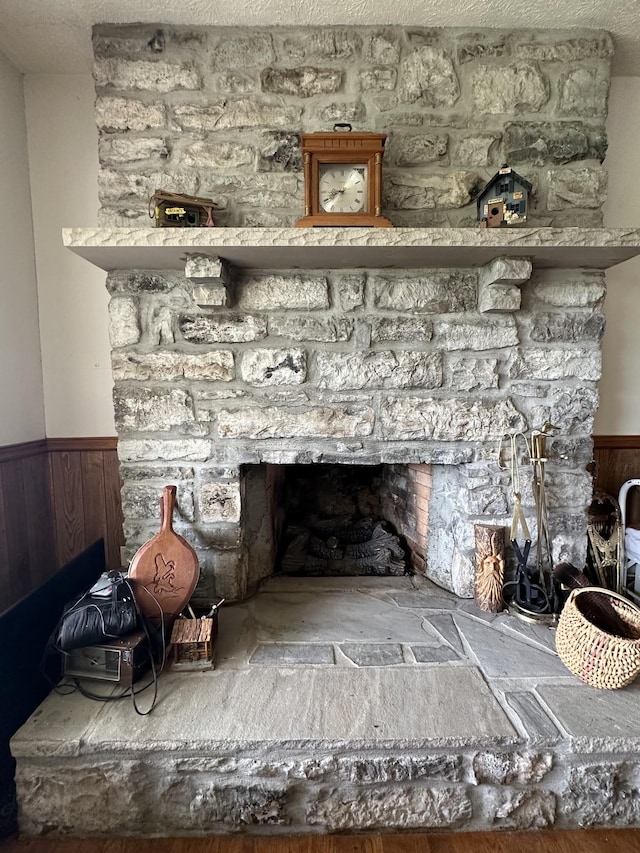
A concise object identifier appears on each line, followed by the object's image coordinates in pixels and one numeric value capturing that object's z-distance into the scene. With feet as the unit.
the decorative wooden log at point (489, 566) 5.40
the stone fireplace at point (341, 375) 5.21
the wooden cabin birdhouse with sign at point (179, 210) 4.63
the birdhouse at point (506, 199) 4.63
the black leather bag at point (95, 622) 4.14
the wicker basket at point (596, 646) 4.12
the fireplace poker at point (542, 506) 5.23
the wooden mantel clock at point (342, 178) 4.54
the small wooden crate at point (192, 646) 4.47
